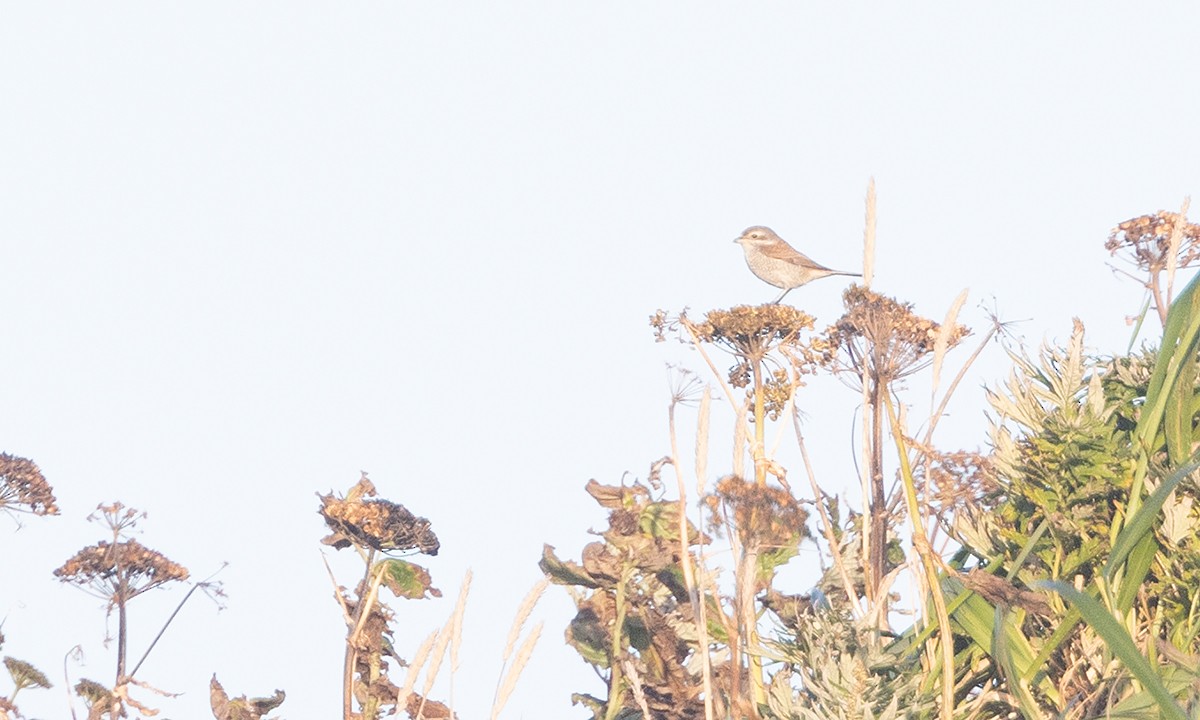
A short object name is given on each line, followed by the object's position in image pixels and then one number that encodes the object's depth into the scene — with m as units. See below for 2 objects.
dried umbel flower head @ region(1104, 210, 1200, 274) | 10.20
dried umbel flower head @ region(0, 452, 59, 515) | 10.98
